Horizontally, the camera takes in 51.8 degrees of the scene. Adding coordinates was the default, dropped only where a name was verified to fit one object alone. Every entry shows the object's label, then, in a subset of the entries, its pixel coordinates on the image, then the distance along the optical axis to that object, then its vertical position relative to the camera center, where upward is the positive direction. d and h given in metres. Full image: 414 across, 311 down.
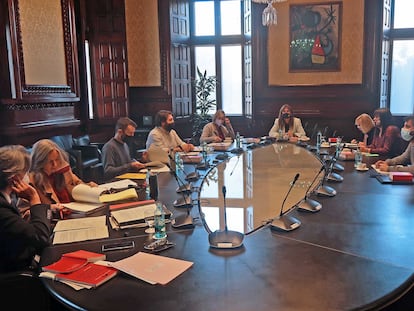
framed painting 7.18 +0.80
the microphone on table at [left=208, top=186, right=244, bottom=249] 1.75 -0.64
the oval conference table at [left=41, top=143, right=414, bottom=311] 1.32 -0.66
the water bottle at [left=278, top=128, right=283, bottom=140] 5.75 -0.68
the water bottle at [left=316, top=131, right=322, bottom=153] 4.72 -0.67
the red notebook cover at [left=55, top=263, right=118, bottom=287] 1.46 -0.65
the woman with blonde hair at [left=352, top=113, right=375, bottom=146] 4.97 -0.49
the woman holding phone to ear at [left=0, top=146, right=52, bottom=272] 1.74 -0.56
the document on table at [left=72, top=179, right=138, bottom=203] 2.56 -0.65
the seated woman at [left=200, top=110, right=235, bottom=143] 5.61 -0.61
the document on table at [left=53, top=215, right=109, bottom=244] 1.95 -0.67
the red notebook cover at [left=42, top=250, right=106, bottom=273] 1.57 -0.65
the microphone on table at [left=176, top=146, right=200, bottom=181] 3.22 -0.68
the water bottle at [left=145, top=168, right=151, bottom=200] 2.70 -0.64
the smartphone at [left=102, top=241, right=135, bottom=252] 1.78 -0.66
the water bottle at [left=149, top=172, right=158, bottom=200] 2.69 -0.62
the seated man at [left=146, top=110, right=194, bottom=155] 4.68 -0.54
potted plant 7.77 -0.28
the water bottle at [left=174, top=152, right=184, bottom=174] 3.47 -0.64
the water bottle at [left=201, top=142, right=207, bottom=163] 4.05 -0.64
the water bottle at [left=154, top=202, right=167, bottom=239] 1.92 -0.63
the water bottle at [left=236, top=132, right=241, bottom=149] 5.01 -0.67
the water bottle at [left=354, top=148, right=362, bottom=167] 3.61 -0.65
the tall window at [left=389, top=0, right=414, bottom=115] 7.31 +0.40
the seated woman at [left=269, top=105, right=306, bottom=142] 6.01 -0.59
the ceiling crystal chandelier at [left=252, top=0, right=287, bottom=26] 4.80 +0.78
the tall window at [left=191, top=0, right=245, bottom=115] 8.09 +0.76
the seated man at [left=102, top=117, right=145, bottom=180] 3.72 -0.60
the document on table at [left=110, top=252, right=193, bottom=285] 1.48 -0.65
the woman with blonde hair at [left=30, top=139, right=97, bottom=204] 2.50 -0.50
